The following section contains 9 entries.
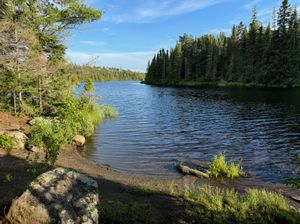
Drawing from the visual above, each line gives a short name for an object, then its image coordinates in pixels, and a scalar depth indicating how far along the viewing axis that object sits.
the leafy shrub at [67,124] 10.52
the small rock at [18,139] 10.28
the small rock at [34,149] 10.44
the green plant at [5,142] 9.93
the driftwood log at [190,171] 9.69
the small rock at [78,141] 13.32
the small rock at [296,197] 7.81
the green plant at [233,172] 9.67
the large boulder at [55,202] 4.00
